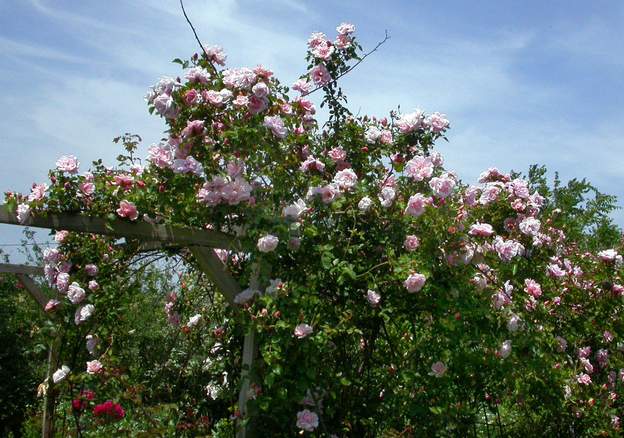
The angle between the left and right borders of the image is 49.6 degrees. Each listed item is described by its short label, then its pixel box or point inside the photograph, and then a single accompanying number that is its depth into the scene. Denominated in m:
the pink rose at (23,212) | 2.87
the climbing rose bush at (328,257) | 2.96
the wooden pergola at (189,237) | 2.97
